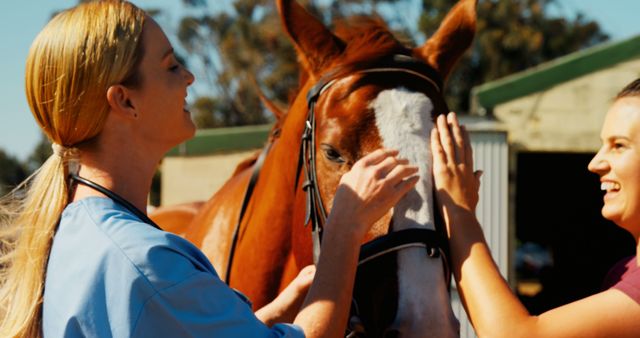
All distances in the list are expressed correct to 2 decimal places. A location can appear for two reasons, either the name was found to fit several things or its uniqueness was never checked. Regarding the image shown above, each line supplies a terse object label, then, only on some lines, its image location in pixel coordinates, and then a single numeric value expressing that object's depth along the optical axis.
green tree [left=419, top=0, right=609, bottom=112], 31.14
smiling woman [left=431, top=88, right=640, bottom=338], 1.73
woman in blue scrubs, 1.51
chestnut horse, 2.13
